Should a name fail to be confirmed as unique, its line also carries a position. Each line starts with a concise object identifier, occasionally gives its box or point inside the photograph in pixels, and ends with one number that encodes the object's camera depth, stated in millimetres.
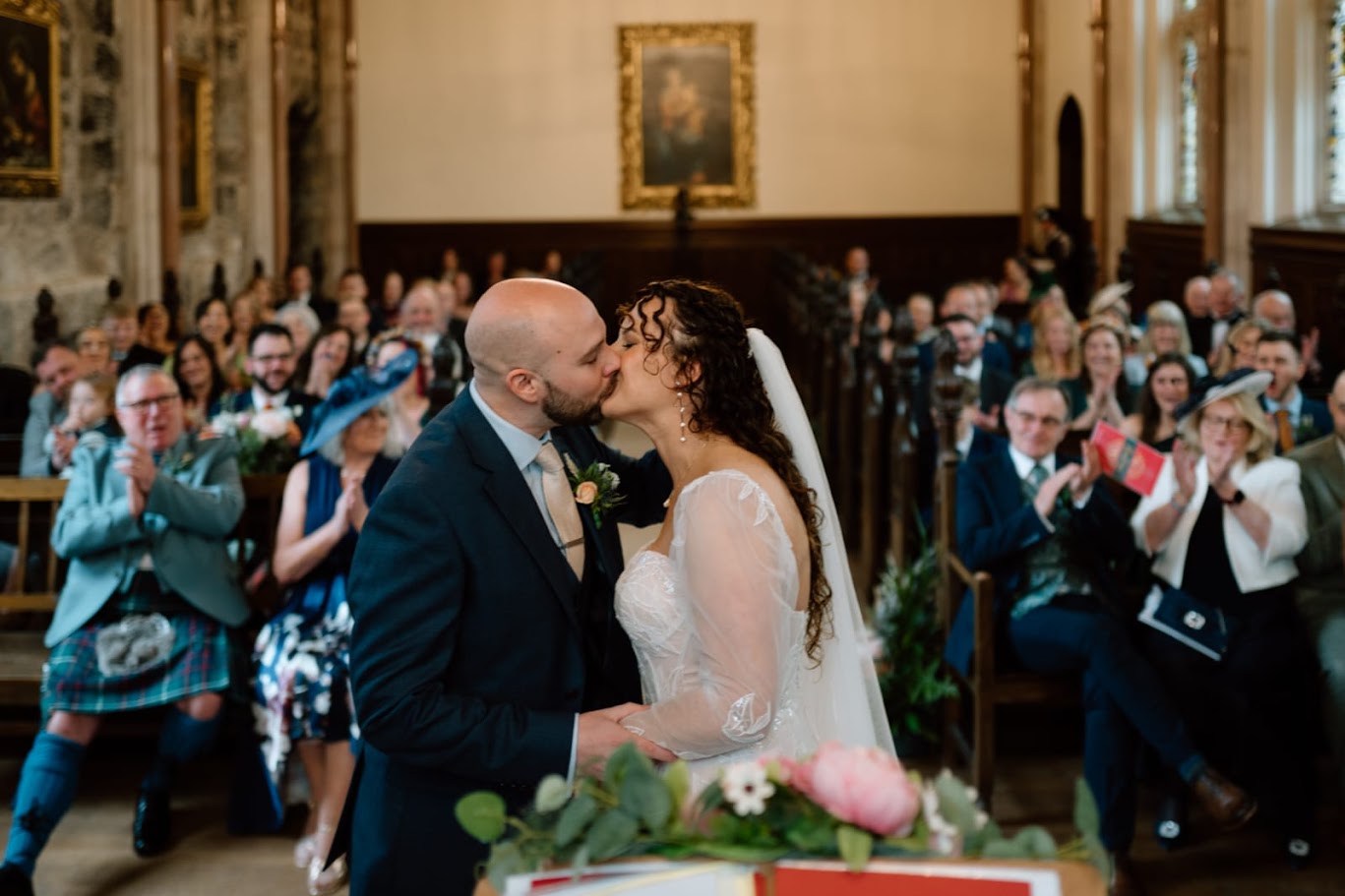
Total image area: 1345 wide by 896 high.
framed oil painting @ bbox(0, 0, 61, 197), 10297
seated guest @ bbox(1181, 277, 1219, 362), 10578
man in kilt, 4504
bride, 2498
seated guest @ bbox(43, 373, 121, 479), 6145
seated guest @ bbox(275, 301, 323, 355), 9586
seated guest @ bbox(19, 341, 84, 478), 6379
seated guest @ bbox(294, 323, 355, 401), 7621
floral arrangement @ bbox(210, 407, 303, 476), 6094
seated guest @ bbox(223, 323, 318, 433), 6820
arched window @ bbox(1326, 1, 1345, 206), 11734
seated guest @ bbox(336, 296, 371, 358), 10500
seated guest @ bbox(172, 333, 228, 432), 7562
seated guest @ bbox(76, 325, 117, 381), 7859
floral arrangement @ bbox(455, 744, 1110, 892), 1771
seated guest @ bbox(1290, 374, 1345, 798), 4582
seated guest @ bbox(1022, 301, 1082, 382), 7695
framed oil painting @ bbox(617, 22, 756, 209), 20219
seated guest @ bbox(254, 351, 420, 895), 4500
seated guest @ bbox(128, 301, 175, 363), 9734
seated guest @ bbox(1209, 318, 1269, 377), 7191
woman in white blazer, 4738
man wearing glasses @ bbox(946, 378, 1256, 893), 4512
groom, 2447
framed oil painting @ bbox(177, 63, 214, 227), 14008
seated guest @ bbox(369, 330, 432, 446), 5145
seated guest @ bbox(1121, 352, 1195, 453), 6297
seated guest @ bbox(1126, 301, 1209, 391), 8492
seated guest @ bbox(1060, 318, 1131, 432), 7305
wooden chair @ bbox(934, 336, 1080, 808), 4797
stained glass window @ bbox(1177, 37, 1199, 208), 14961
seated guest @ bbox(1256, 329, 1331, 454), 6840
